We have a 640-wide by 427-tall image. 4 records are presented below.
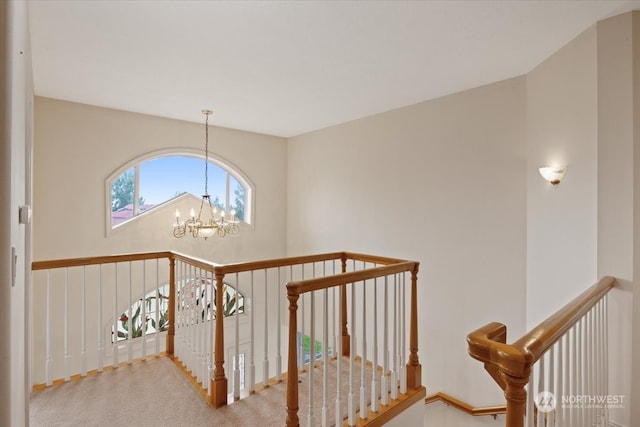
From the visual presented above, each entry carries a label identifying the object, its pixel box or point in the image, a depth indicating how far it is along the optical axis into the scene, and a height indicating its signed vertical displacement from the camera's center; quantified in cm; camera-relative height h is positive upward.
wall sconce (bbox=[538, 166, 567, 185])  266 +31
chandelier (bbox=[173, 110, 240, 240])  436 -17
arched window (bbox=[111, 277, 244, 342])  294 -130
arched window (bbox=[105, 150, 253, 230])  459 +39
